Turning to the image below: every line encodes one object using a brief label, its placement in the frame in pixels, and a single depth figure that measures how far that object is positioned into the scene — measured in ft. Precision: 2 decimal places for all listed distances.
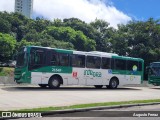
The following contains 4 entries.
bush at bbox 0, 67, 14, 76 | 178.85
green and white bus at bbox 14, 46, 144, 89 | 81.56
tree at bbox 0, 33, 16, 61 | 209.77
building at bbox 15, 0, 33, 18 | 520.42
